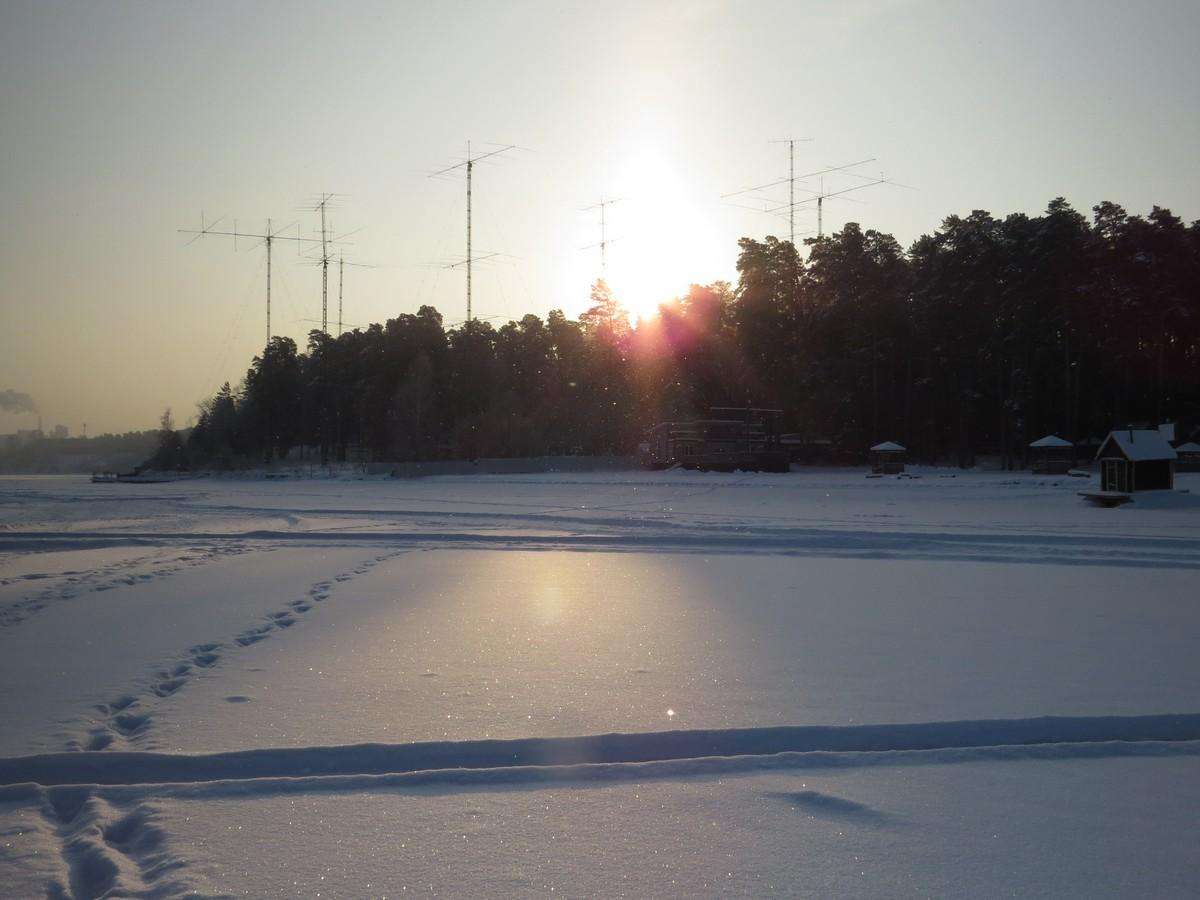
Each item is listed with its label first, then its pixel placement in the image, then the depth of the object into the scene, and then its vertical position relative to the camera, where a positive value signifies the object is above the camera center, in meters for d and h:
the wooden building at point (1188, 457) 38.47 +0.06
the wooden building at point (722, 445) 43.03 +0.50
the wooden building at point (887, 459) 37.81 -0.11
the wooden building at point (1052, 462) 37.38 -0.18
